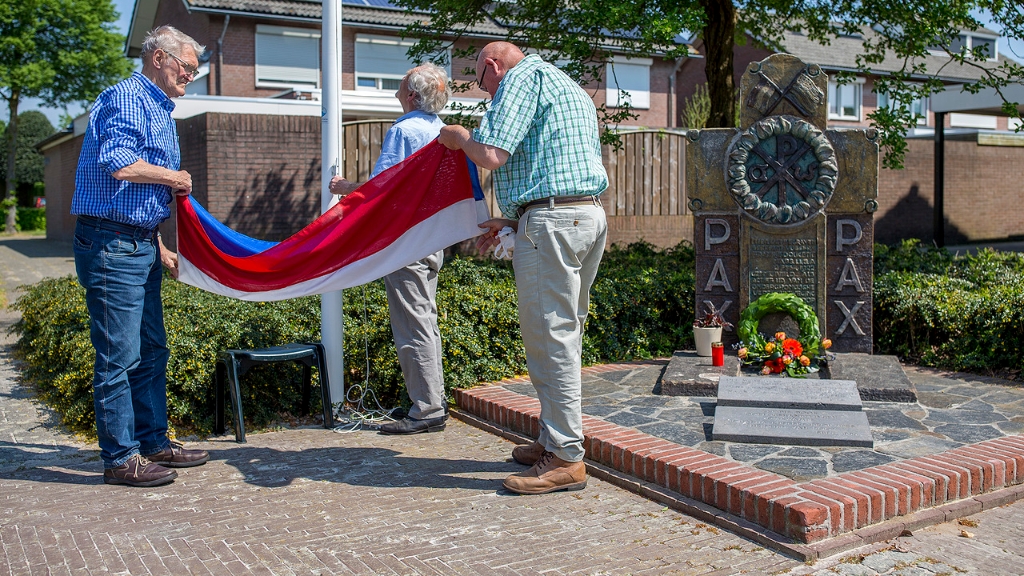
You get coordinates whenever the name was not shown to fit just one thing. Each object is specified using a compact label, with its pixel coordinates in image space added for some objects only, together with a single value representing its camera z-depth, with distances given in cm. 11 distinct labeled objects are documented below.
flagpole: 611
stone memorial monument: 720
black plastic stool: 566
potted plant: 722
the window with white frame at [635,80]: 3067
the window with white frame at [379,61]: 2709
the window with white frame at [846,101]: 3597
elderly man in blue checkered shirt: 467
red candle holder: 685
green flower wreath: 700
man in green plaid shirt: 439
